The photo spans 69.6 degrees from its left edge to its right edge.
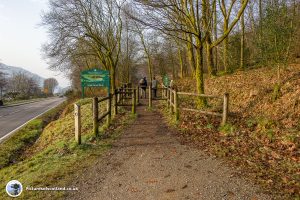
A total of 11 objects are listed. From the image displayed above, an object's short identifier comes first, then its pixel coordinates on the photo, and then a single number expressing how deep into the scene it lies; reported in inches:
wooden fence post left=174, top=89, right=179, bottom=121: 376.0
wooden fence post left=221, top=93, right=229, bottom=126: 305.3
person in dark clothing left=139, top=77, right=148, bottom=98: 743.7
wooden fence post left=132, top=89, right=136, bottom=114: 472.1
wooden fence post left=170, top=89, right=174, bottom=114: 437.9
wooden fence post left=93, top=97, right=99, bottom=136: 302.2
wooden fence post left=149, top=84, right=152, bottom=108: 548.4
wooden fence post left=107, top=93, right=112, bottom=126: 373.9
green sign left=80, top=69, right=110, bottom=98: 522.3
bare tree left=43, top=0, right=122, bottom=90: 756.6
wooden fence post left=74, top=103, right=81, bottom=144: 274.1
